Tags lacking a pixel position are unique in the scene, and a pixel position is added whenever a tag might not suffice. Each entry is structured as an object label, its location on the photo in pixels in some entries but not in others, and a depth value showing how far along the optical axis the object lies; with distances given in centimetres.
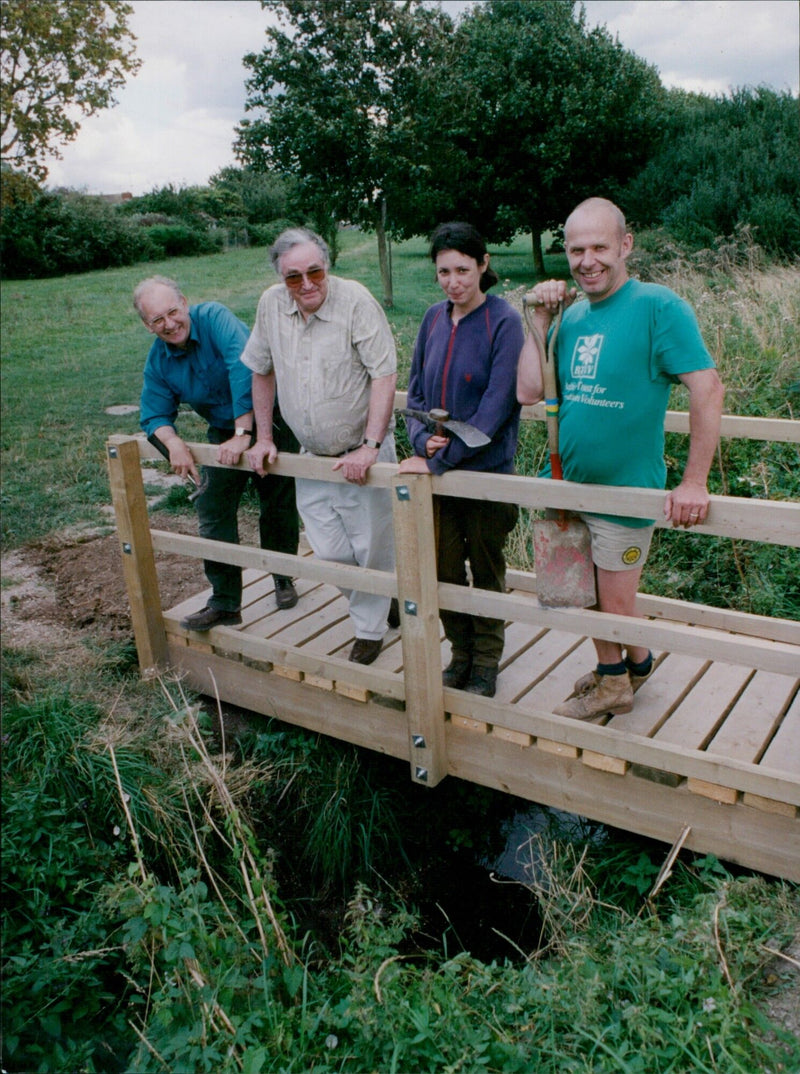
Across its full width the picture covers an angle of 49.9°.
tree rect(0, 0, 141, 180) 1043
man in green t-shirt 249
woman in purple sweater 298
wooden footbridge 281
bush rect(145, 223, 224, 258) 2858
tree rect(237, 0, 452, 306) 1705
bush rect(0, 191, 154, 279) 2522
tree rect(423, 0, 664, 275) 2069
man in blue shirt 375
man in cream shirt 336
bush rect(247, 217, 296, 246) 2981
